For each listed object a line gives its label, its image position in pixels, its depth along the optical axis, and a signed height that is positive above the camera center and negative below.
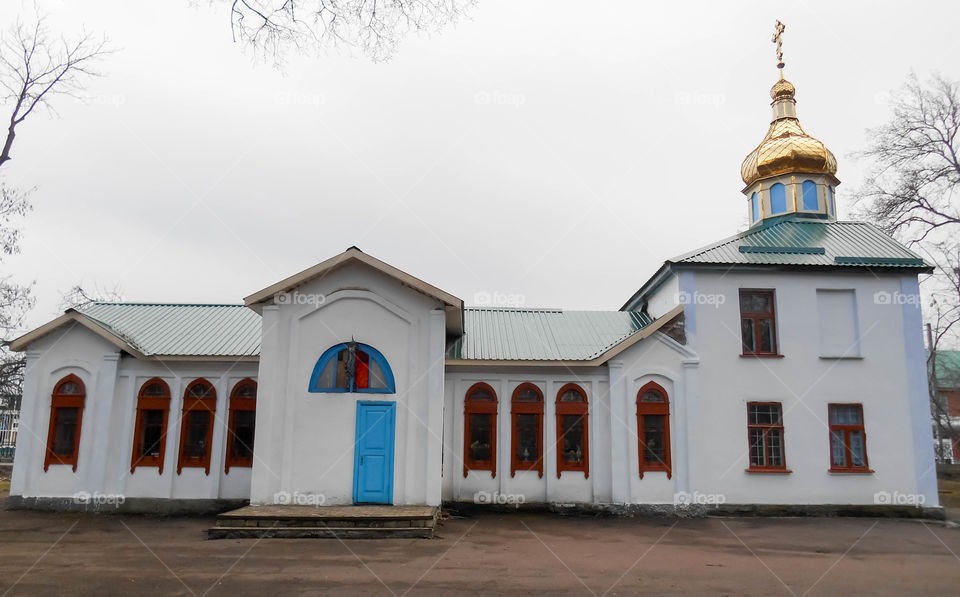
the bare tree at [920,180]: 20.89 +8.10
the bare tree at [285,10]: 6.55 +4.06
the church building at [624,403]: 15.33 +0.57
